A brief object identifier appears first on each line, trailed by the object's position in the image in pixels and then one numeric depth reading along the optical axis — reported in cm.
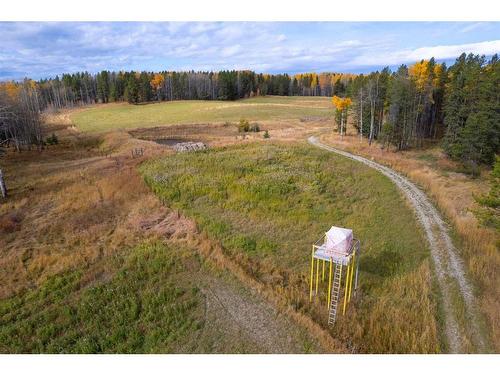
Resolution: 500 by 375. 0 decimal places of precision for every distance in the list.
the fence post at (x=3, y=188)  2802
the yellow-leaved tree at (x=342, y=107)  5688
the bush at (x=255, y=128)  7148
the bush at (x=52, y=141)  5509
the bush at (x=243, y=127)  7056
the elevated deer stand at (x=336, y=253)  1573
